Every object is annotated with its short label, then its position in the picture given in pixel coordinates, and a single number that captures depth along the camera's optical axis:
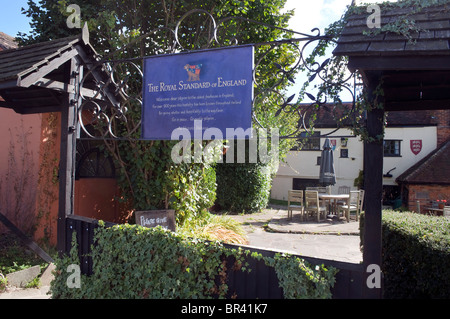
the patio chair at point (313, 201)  11.62
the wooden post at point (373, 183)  3.24
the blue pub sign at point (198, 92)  4.31
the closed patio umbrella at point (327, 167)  13.23
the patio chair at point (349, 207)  11.82
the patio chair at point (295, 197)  12.11
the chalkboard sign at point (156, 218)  6.15
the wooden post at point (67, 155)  4.98
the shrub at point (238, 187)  14.25
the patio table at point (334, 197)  11.95
